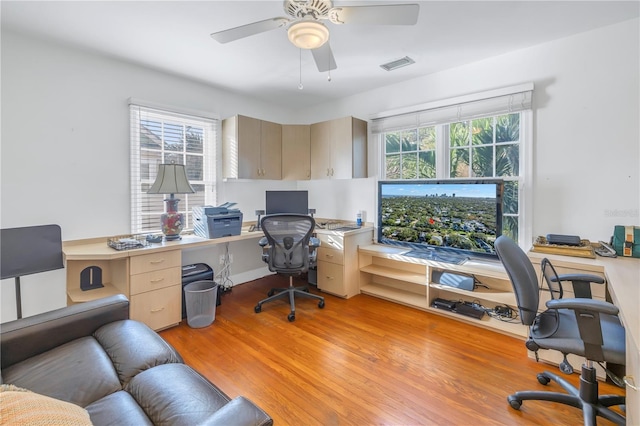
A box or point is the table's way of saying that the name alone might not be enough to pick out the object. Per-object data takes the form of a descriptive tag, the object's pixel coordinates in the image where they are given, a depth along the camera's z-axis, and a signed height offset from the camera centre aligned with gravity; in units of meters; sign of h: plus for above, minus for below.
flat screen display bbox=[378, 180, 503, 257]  2.72 -0.06
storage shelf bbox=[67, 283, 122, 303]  2.40 -0.72
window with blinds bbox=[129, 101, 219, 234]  2.98 +0.62
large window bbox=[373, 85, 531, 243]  2.71 +0.68
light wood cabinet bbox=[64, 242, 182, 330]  2.43 -0.62
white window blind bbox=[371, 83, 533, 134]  2.65 +1.04
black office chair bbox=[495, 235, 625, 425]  1.37 -0.65
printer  2.99 -0.12
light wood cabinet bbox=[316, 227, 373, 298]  3.33 -0.61
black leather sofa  1.08 -0.73
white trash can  2.71 -0.91
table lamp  2.81 +0.20
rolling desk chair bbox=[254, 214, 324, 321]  2.96 -0.35
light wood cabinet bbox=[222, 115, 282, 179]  3.53 +0.78
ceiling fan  1.62 +1.12
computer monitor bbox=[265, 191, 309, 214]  3.69 +0.10
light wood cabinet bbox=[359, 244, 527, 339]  2.59 -0.78
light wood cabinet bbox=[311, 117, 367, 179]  3.54 +0.77
